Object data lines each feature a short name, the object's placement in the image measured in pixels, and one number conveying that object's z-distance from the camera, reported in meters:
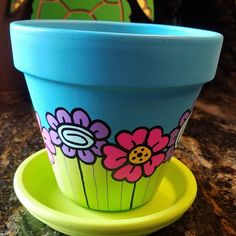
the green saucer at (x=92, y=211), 0.26
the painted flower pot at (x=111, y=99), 0.23
